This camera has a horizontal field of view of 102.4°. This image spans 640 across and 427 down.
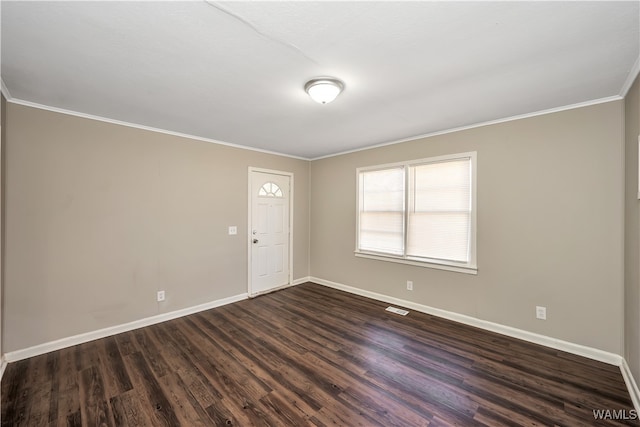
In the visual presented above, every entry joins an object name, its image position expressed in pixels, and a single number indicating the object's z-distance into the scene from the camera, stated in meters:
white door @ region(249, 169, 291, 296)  4.38
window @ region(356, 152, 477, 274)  3.28
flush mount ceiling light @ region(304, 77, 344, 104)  2.07
